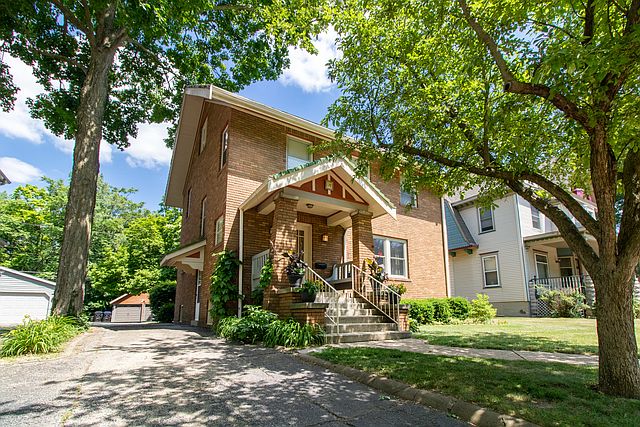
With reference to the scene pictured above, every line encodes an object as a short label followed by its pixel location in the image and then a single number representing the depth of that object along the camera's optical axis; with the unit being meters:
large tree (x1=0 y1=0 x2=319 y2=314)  10.12
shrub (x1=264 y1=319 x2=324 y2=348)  7.72
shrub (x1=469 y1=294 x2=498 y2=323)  14.64
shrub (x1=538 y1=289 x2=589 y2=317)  16.39
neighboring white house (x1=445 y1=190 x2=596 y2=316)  18.94
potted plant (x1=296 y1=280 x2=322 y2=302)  8.53
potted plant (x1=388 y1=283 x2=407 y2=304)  9.83
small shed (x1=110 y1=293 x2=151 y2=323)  31.53
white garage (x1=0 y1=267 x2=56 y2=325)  21.08
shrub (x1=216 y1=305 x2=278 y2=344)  8.41
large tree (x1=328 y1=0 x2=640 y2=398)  3.92
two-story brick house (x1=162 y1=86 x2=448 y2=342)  9.77
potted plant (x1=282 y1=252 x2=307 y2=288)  9.03
